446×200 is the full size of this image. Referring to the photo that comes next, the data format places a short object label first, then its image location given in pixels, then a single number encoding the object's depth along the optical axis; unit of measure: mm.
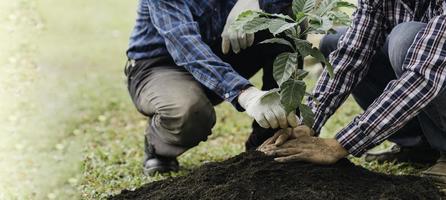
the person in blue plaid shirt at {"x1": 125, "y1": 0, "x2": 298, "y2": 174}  3273
